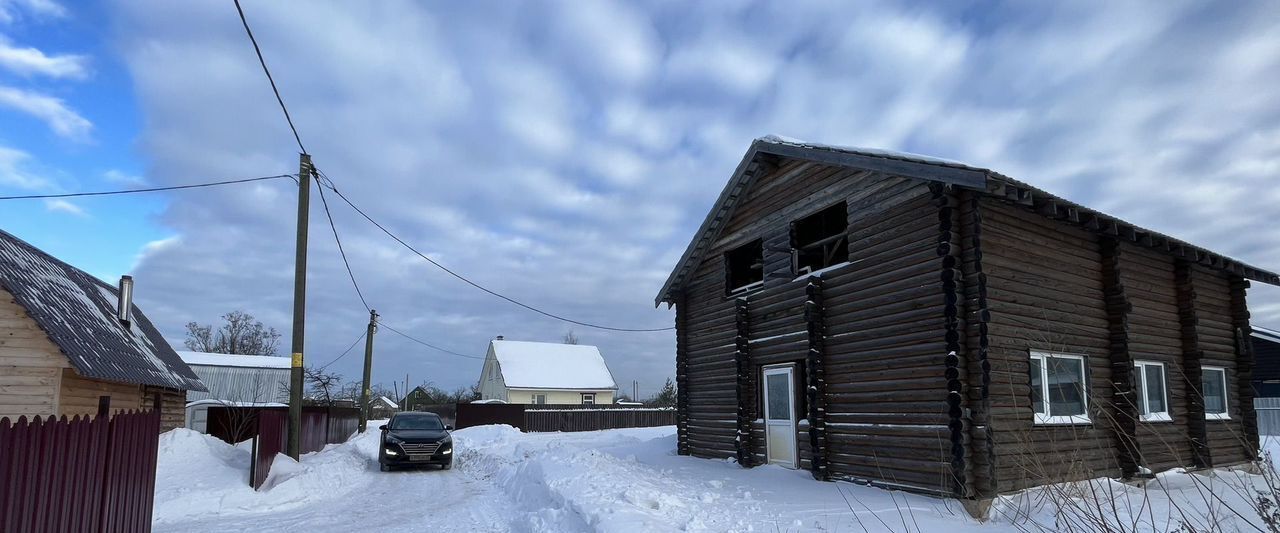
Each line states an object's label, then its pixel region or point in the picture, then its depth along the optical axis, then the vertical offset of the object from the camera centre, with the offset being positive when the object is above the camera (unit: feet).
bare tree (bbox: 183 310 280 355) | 251.60 +11.21
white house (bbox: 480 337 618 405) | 194.49 -0.04
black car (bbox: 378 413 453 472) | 68.03 -6.33
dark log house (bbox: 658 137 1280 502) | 37.37 +2.94
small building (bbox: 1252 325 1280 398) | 90.84 +2.28
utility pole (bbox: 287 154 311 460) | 59.77 +5.54
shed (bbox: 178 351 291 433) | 175.01 -1.11
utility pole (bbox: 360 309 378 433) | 128.57 +2.74
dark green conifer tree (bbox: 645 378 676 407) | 213.46 -6.30
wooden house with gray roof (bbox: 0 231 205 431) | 48.06 +1.88
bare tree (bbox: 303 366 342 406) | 161.99 -1.65
